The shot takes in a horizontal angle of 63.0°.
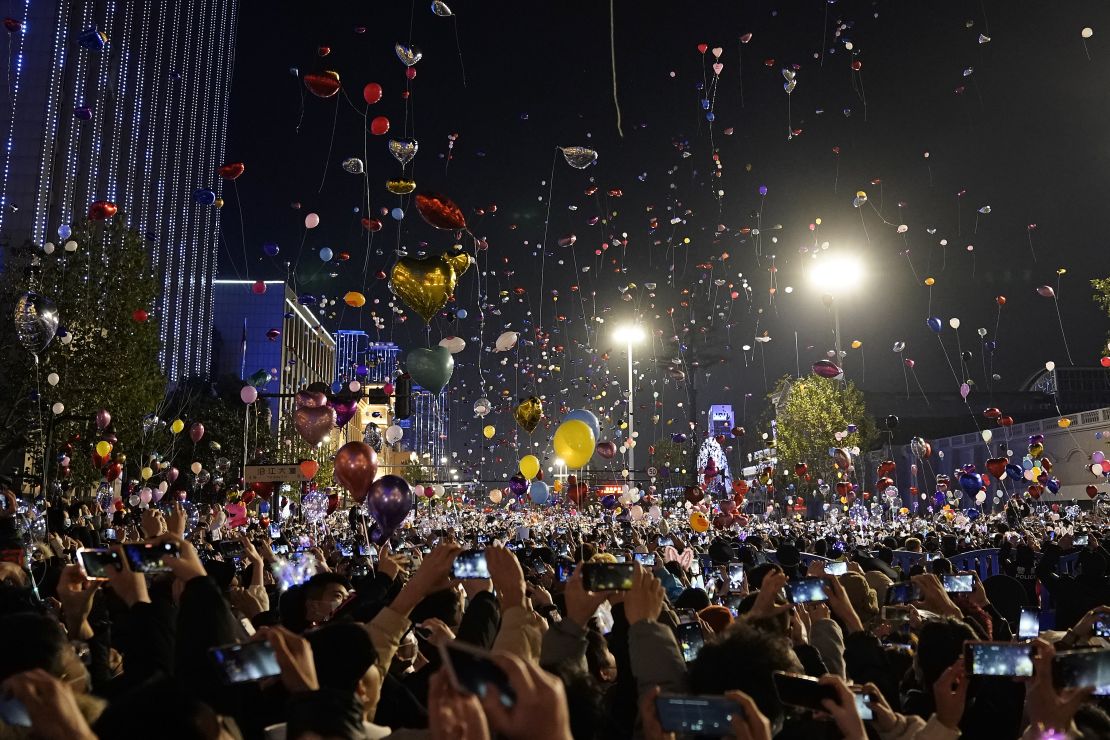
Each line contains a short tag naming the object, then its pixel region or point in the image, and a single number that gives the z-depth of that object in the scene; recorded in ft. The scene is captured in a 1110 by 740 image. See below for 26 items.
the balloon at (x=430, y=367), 46.47
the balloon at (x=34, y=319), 49.90
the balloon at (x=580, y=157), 50.88
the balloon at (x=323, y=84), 44.29
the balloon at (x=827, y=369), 78.02
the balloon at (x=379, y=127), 48.47
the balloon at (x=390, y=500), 39.47
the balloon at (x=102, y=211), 56.39
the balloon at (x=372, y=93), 45.75
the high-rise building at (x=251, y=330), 282.97
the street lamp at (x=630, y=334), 144.25
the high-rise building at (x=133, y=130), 124.36
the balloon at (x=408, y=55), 45.44
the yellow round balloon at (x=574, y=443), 58.54
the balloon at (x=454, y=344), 51.21
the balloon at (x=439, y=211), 40.45
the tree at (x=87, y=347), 84.53
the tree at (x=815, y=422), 182.39
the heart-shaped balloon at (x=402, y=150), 47.42
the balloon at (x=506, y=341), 61.72
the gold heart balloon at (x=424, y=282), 40.88
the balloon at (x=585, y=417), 61.16
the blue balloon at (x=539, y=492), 92.73
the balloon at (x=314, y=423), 58.39
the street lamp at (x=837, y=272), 112.78
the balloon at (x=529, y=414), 66.28
